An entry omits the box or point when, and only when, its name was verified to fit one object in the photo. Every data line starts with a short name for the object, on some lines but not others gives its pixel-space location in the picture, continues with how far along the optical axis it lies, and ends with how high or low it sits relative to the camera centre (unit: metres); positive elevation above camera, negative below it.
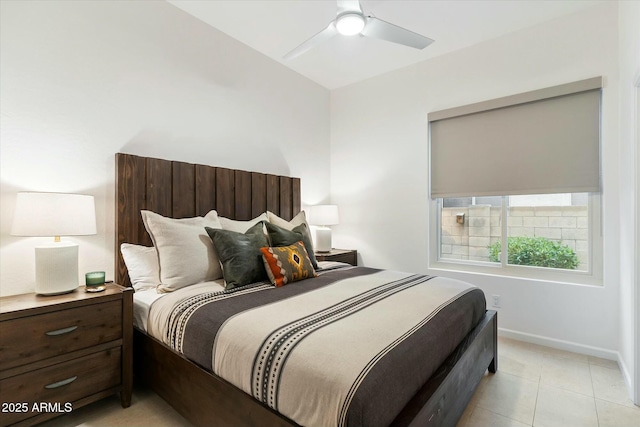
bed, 1.16 -0.57
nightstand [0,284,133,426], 1.47 -0.71
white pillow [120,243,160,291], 2.14 -0.37
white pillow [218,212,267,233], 2.59 -0.09
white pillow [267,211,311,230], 2.89 -0.08
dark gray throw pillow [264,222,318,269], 2.52 -0.19
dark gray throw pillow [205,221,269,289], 2.08 -0.29
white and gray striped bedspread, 1.05 -0.53
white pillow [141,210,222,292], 2.03 -0.26
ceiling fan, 2.04 +1.29
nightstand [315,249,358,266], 3.40 -0.47
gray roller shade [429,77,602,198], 2.61 +0.64
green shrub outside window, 2.78 -0.37
